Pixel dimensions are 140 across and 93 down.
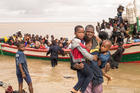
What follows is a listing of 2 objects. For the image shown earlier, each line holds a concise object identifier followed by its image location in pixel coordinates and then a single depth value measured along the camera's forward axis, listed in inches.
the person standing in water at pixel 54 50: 408.7
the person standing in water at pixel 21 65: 201.6
